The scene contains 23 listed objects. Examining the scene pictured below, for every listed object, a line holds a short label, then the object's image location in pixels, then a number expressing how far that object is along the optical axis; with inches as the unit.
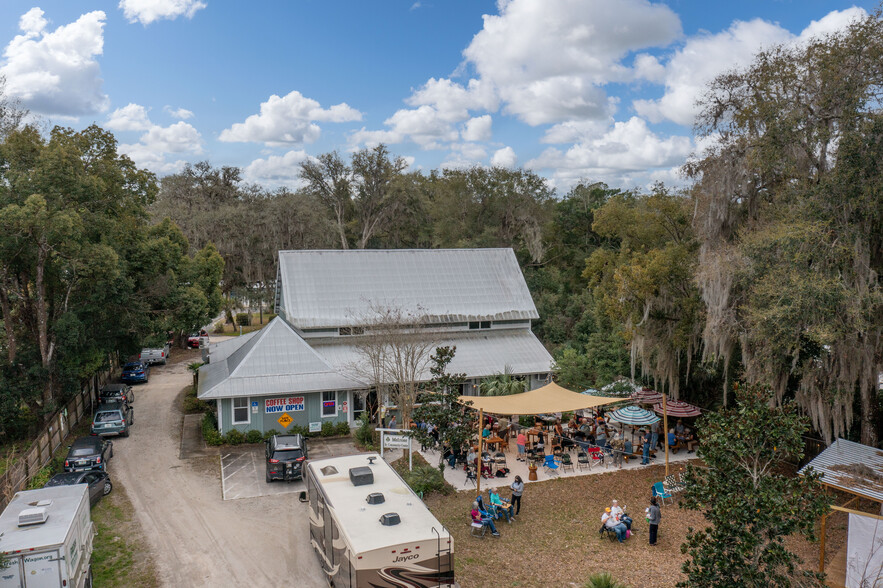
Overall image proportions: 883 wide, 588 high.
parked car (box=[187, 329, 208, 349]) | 1722.6
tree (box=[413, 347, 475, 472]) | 669.3
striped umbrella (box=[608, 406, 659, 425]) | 755.4
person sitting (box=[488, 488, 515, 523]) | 622.8
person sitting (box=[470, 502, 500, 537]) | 589.0
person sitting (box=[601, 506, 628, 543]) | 579.2
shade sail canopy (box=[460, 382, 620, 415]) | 738.2
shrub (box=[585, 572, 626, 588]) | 434.6
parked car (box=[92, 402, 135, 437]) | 916.0
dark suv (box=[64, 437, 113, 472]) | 745.0
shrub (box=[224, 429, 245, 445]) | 885.2
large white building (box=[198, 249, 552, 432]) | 917.2
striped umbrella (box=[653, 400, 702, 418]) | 784.3
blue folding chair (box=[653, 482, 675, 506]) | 648.4
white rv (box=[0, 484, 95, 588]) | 407.5
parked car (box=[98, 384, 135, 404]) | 1054.5
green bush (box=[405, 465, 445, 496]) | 686.5
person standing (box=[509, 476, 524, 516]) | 631.2
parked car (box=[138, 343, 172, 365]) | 1505.9
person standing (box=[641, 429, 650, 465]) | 794.8
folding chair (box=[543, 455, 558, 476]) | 763.4
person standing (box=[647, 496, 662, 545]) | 565.0
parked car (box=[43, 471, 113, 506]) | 652.1
